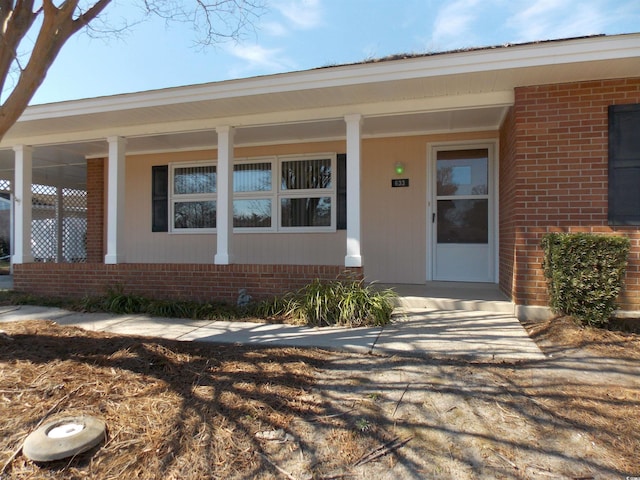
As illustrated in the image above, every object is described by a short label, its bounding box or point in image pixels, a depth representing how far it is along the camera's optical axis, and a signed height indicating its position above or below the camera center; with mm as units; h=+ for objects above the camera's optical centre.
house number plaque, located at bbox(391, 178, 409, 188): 6872 +948
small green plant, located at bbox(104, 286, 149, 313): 5797 -952
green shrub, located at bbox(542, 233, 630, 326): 4098 -344
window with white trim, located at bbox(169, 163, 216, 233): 8039 +795
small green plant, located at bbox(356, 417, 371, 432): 2453 -1140
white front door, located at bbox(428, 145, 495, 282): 6598 +402
